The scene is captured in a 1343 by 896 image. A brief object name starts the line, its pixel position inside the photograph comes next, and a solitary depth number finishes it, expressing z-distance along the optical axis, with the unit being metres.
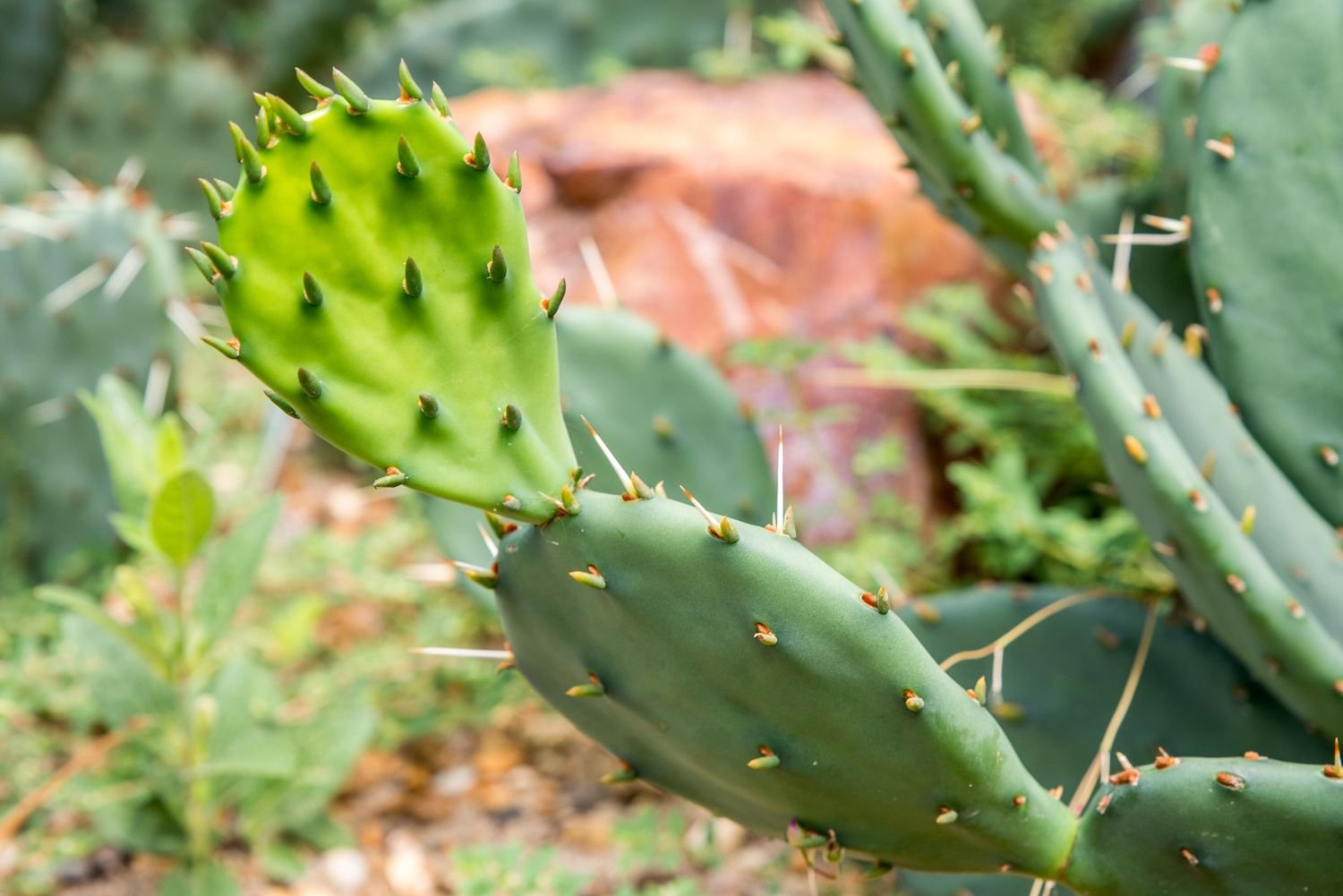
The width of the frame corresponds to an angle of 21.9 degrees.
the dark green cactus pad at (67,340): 1.44
